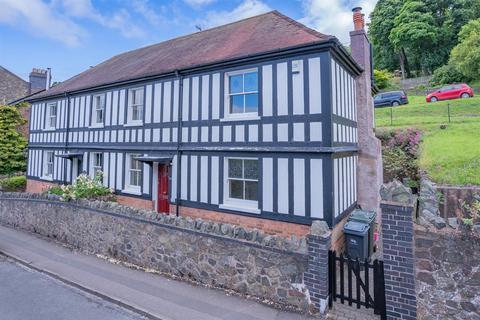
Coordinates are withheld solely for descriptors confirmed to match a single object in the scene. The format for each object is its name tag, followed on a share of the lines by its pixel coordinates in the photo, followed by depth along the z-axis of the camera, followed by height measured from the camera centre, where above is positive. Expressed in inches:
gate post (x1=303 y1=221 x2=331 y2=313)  201.3 -68.9
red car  970.1 +284.5
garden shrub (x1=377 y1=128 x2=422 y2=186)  500.4 +37.3
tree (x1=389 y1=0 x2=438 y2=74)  1407.5 +736.3
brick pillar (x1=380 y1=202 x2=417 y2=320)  175.5 -56.5
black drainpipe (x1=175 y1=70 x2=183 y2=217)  413.7 +62.8
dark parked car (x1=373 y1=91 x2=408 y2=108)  1031.6 +281.2
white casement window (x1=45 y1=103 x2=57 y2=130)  647.1 +136.6
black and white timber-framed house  311.1 +65.9
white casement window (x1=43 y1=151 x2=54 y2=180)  655.1 +22.1
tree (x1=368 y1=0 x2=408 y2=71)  1600.6 +842.9
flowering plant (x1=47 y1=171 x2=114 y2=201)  400.1 -25.6
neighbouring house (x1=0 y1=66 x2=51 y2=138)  1077.8 +360.2
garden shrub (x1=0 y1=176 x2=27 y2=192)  725.3 -25.0
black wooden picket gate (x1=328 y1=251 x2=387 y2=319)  193.0 -81.7
